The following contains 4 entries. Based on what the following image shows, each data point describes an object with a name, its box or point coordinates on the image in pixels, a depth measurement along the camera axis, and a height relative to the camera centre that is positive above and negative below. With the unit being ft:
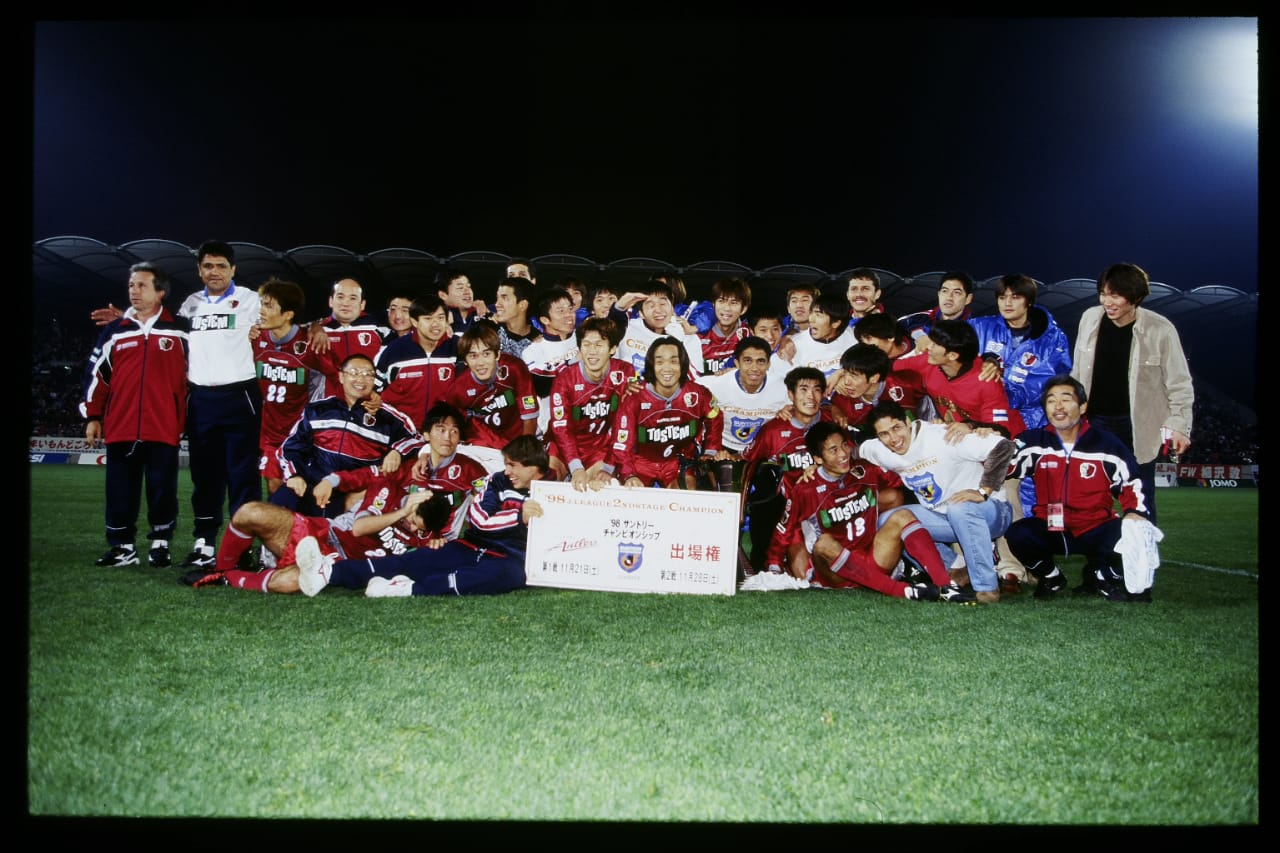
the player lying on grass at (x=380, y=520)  12.44 -1.42
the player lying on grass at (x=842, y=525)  13.44 -1.56
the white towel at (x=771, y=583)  13.55 -2.52
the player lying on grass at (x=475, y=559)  12.17 -1.99
